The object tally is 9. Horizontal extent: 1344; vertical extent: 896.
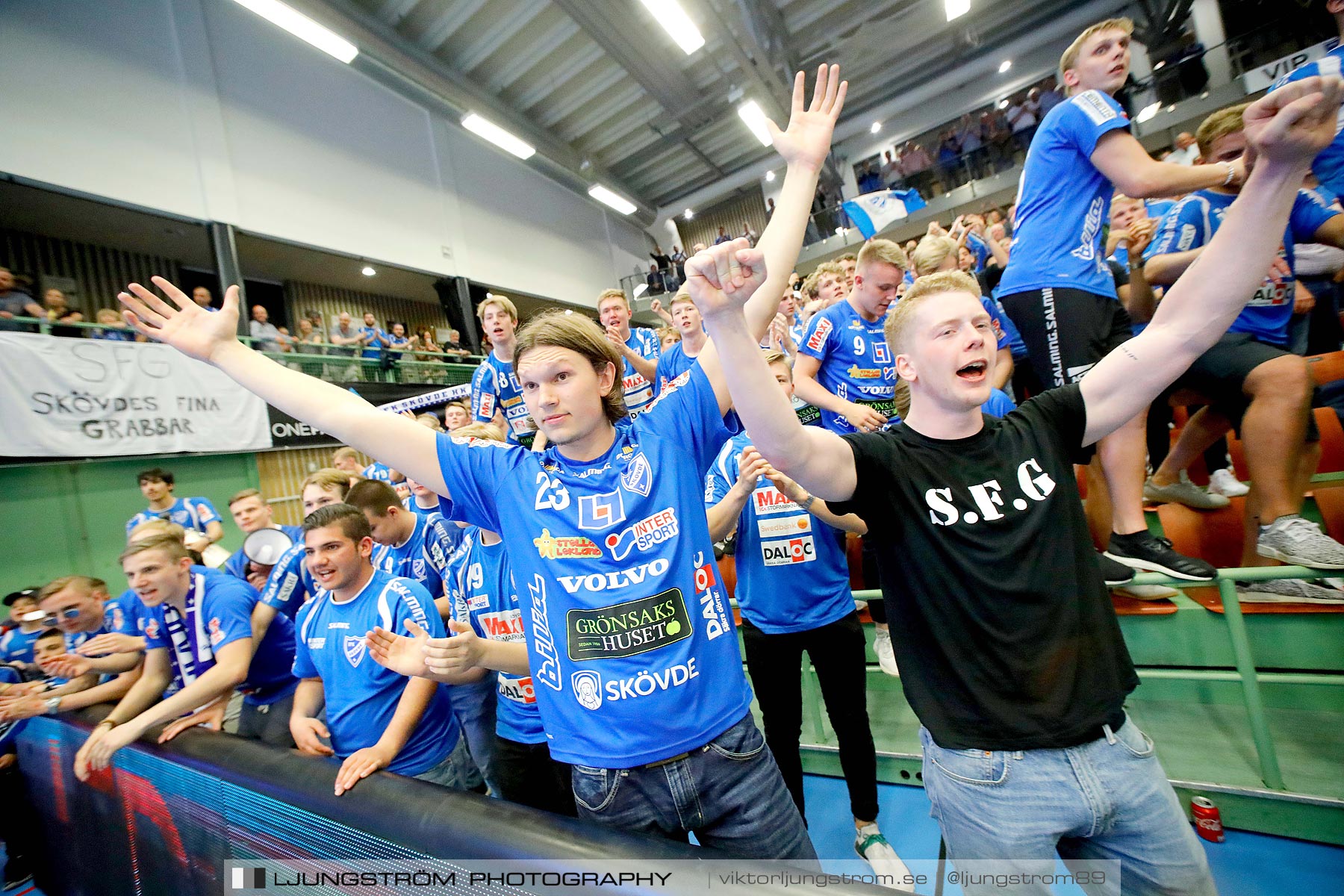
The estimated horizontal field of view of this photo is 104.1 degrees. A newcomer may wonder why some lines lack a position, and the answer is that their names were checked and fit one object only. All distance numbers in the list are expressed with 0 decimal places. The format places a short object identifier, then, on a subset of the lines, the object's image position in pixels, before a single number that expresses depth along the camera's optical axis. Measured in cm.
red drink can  207
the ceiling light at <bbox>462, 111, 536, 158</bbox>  1211
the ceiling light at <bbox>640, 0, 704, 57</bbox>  941
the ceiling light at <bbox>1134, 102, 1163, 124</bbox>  1123
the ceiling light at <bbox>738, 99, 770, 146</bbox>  1135
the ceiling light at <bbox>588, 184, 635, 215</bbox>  1641
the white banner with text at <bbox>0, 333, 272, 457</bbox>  618
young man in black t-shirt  108
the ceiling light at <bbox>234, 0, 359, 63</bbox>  816
